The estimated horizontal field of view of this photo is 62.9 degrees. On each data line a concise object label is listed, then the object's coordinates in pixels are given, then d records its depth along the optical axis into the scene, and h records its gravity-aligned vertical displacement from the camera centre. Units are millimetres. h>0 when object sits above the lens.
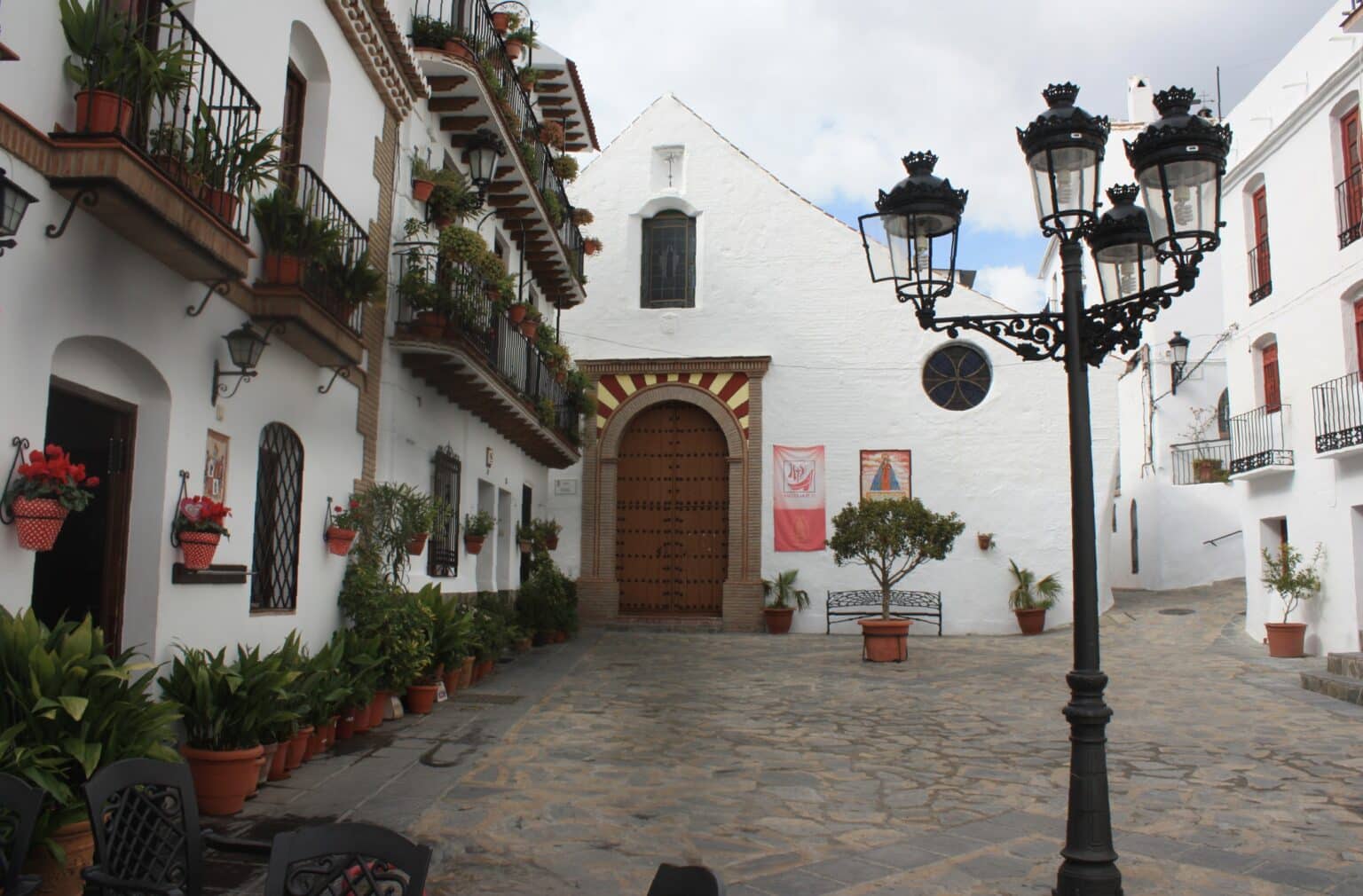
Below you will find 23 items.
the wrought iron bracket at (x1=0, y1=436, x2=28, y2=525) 5008 +465
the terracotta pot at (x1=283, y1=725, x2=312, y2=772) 7094 -1092
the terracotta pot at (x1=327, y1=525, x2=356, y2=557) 9079 +313
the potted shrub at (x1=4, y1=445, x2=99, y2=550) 4988 +349
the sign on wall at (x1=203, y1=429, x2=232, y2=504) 7086 +692
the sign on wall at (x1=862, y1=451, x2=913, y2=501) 19125 +1908
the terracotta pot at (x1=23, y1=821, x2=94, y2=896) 4316 -1122
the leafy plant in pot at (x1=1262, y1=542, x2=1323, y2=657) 14227 +57
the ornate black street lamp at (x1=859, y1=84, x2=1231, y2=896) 4824 +1589
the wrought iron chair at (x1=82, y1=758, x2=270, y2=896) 3252 -768
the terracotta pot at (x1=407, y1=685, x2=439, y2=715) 9758 -1042
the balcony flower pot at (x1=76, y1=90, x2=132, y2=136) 5348 +2215
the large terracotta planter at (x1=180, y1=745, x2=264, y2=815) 6059 -1092
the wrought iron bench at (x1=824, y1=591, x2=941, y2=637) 18703 -340
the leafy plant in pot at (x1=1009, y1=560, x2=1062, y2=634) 18266 -160
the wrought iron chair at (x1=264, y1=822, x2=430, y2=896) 2676 -692
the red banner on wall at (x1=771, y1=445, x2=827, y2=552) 19188 +1471
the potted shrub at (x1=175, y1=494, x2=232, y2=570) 6559 +272
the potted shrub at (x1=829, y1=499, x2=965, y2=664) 14016 +580
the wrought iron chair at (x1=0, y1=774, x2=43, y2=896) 3094 -706
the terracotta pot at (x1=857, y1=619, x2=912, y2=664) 14461 -704
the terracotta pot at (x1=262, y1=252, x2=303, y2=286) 7508 +2067
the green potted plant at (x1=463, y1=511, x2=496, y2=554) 13133 +591
